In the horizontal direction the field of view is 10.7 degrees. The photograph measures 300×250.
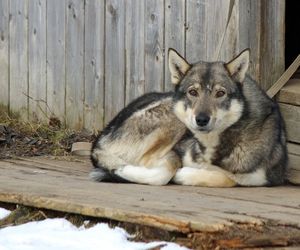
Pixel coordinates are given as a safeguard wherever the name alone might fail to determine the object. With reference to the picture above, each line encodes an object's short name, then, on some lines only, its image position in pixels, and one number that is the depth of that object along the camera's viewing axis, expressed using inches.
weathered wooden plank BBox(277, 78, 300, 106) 494.5
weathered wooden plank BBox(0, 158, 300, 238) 335.4
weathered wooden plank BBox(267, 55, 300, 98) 496.9
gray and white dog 433.9
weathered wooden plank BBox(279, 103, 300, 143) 497.6
